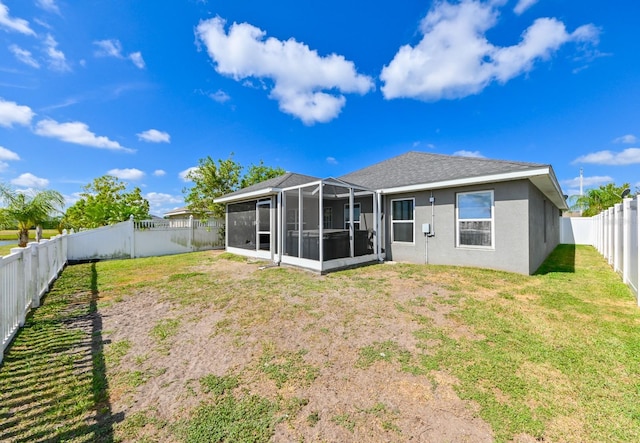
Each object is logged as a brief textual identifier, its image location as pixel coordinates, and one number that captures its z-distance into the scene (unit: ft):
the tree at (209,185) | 50.01
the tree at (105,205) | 40.86
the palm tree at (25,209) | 42.55
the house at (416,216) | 23.45
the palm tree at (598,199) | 64.69
